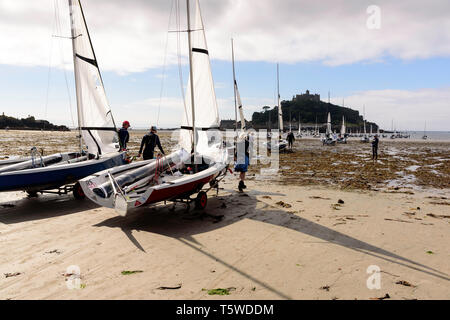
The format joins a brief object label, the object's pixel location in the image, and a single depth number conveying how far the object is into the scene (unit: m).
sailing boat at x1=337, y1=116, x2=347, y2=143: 46.00
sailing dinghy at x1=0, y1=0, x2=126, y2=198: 8.61
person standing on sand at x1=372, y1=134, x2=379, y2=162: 20.24
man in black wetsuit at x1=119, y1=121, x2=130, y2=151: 10.15
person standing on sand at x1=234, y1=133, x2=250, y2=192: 10.27
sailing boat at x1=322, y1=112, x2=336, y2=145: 39.46
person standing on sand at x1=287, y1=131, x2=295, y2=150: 29.31
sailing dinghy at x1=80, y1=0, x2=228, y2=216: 6.21
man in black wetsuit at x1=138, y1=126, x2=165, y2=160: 9.05
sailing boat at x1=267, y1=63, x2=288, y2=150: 25.41
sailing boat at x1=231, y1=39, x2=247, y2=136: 21.25
